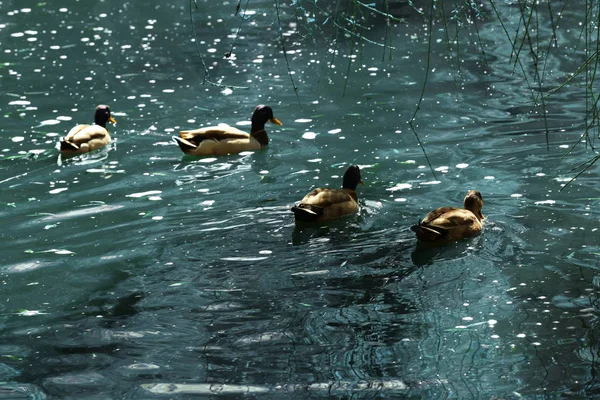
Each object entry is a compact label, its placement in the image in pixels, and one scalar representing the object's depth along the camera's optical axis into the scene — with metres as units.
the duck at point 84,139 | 21.84
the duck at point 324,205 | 17.16
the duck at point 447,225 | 15.83
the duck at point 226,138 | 21.61
